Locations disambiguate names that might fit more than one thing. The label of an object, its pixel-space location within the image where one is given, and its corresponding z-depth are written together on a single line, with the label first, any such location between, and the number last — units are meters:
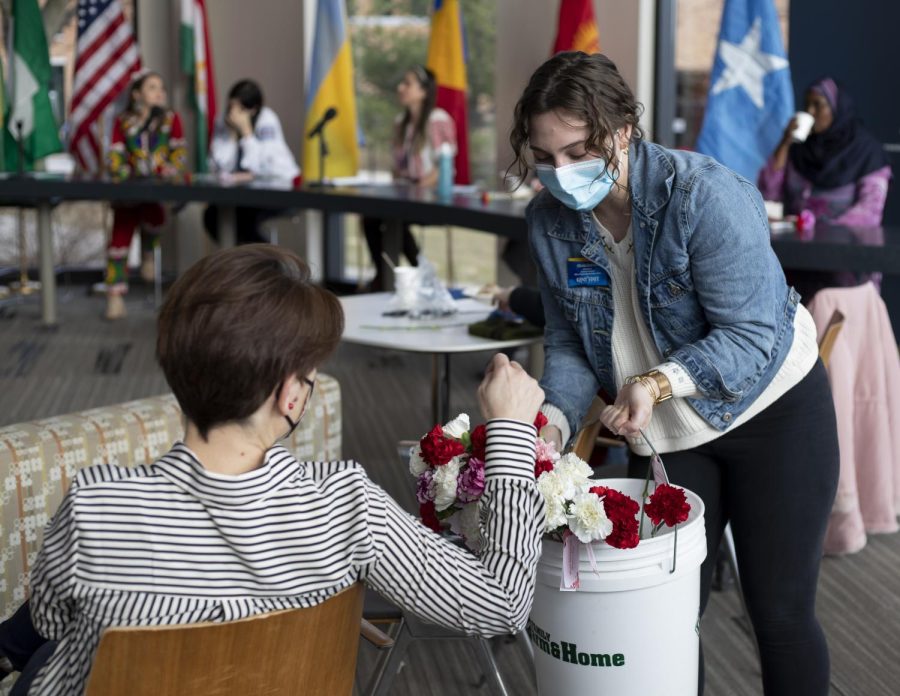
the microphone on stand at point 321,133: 6.19
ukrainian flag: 7.90
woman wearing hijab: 4.68
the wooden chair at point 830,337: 2.96
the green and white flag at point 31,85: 7.64
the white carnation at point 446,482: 1.65
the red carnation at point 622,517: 1.61
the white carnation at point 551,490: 1.60
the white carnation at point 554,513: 1.60
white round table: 3.18
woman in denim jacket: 1.85
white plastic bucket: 1.68
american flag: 8.63
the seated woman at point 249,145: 7.56
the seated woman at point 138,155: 7.28
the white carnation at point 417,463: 1.74
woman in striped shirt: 1.33
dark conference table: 5.19
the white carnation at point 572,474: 1.61
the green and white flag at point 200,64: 8.55
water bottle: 5.91
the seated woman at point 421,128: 6.90
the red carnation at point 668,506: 1.66
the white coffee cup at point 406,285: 3.63
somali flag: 5.86
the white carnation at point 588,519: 1.60
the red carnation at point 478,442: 1.63
